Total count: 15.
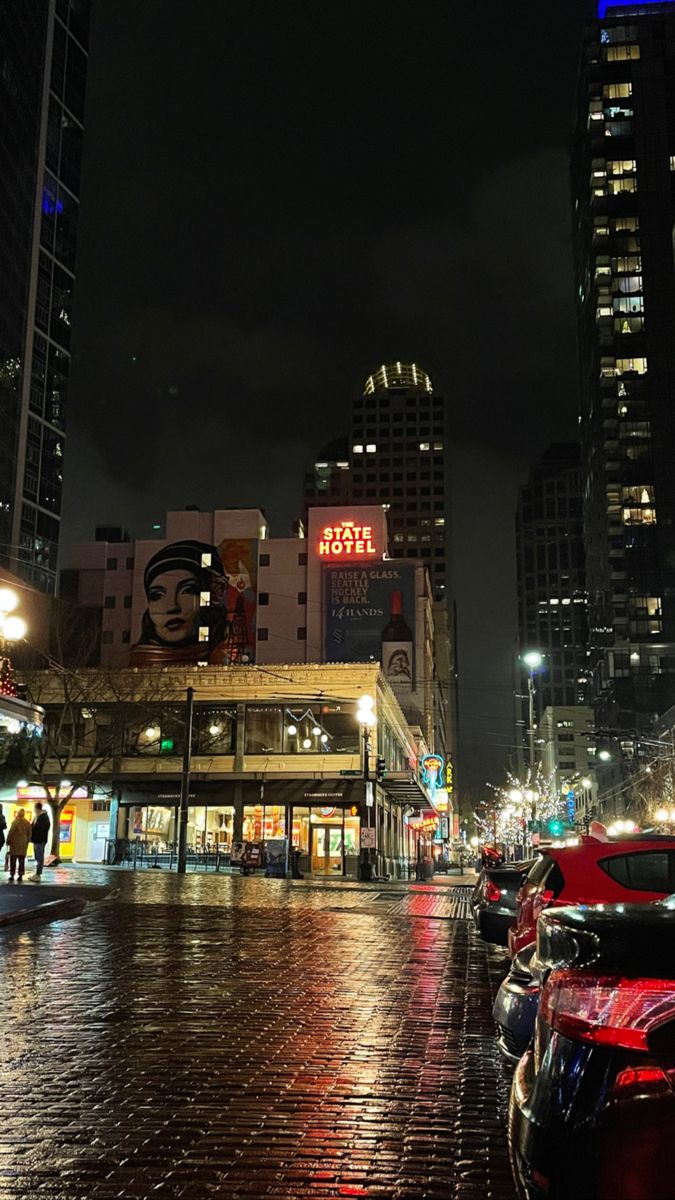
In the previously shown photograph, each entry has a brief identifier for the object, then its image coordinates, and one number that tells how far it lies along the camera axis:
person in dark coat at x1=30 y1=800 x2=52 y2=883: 28.39
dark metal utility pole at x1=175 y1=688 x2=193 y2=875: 38.52
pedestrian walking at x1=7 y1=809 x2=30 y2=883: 25.48
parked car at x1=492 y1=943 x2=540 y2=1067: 5.89
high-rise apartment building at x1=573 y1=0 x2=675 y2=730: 132.50
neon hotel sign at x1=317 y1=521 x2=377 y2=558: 83.69
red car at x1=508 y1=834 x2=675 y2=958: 7.82
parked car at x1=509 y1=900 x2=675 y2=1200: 2.57
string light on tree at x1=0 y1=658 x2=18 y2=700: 21.05
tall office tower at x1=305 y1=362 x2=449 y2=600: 174.12
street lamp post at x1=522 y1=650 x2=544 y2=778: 51.22
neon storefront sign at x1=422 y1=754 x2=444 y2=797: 64.69
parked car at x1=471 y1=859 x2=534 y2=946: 14.87
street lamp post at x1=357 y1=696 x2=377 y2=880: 40.66
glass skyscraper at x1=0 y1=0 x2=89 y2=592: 93.69
